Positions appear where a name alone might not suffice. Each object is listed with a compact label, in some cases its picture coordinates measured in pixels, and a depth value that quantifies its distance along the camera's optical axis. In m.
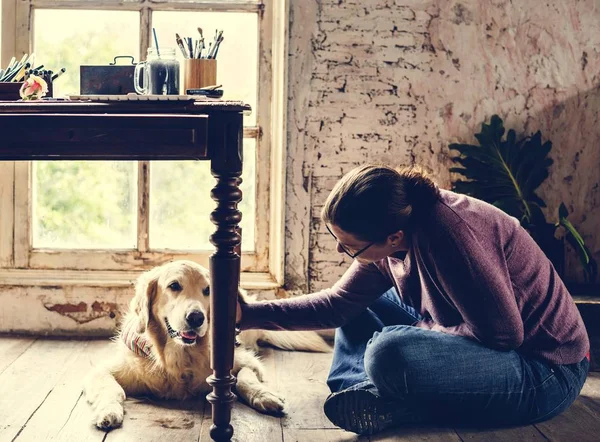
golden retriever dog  2.38
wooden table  1.86
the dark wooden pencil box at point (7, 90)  2.14
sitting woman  2.00
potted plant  3.02
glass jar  2.30
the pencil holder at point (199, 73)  2.58
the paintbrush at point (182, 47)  2.68
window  3.22
